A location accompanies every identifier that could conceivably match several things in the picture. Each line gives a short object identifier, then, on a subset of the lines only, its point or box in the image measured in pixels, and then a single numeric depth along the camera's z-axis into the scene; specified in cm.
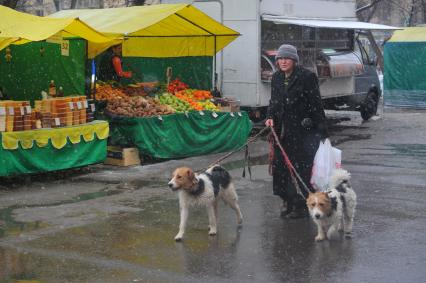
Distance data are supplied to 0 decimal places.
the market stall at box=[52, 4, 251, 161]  1257
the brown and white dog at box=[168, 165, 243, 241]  727
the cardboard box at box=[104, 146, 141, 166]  1224
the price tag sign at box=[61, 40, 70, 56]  1140
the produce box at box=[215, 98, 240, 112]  1455
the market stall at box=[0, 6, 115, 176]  1029
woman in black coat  812
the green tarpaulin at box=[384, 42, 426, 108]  2333
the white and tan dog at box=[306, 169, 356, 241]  706
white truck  1547
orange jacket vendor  1430
